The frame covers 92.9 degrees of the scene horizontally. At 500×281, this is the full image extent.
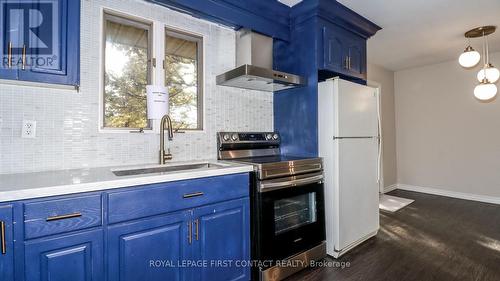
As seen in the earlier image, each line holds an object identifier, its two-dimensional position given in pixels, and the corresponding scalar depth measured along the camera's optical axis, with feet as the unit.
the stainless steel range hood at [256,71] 6.88
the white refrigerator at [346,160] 7.32
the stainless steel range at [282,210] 5.91
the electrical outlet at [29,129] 4.99
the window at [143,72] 6.25
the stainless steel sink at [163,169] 5.66
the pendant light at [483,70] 9.48
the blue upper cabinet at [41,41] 4.18
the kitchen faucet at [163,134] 6.37
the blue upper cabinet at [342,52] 7.97
